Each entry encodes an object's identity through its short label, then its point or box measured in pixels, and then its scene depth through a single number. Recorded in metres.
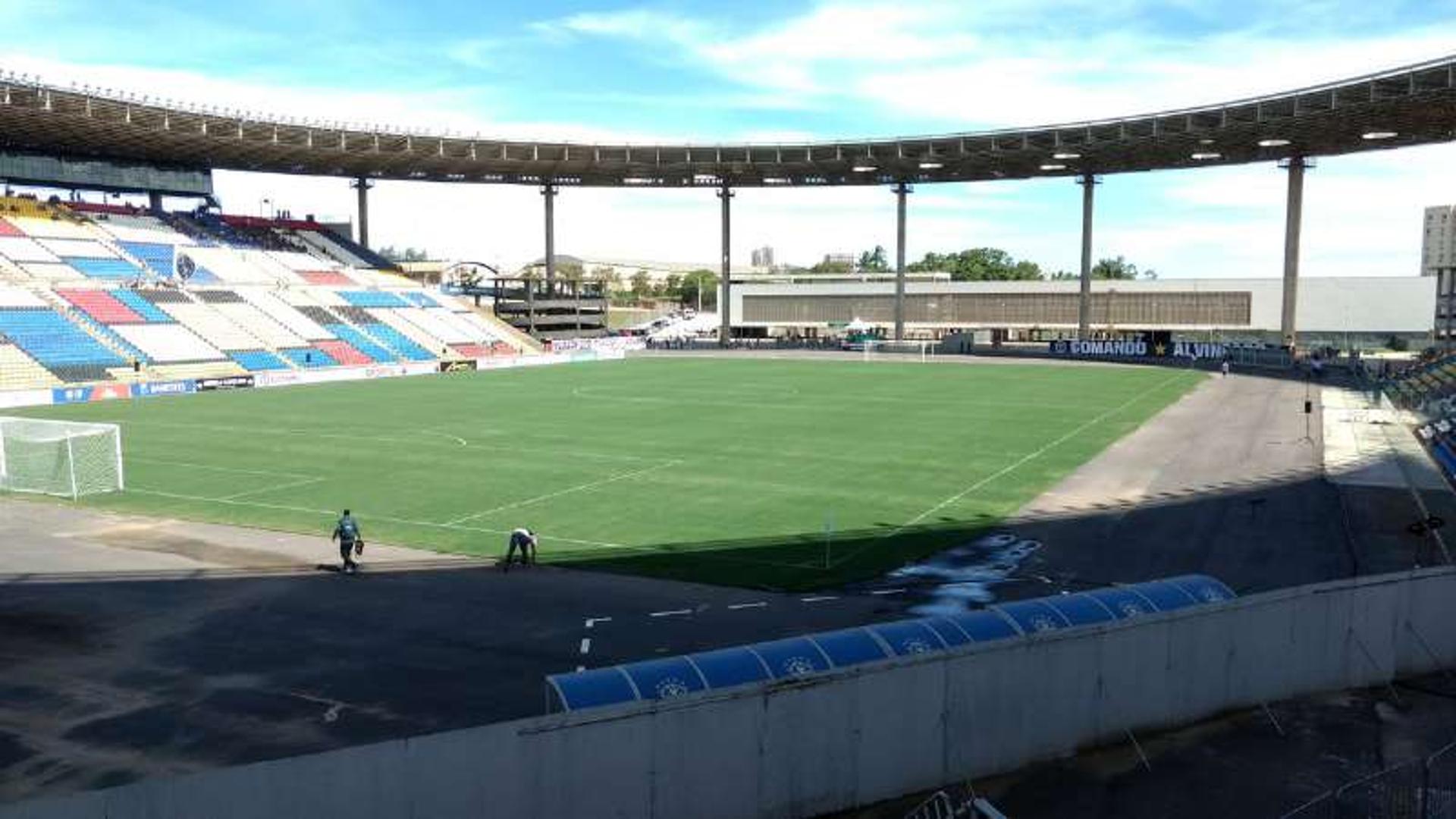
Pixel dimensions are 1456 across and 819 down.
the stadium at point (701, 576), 11.15
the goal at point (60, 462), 31.16
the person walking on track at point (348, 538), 21.67
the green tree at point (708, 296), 191.71
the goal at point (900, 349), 99.00
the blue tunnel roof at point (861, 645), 11.26
